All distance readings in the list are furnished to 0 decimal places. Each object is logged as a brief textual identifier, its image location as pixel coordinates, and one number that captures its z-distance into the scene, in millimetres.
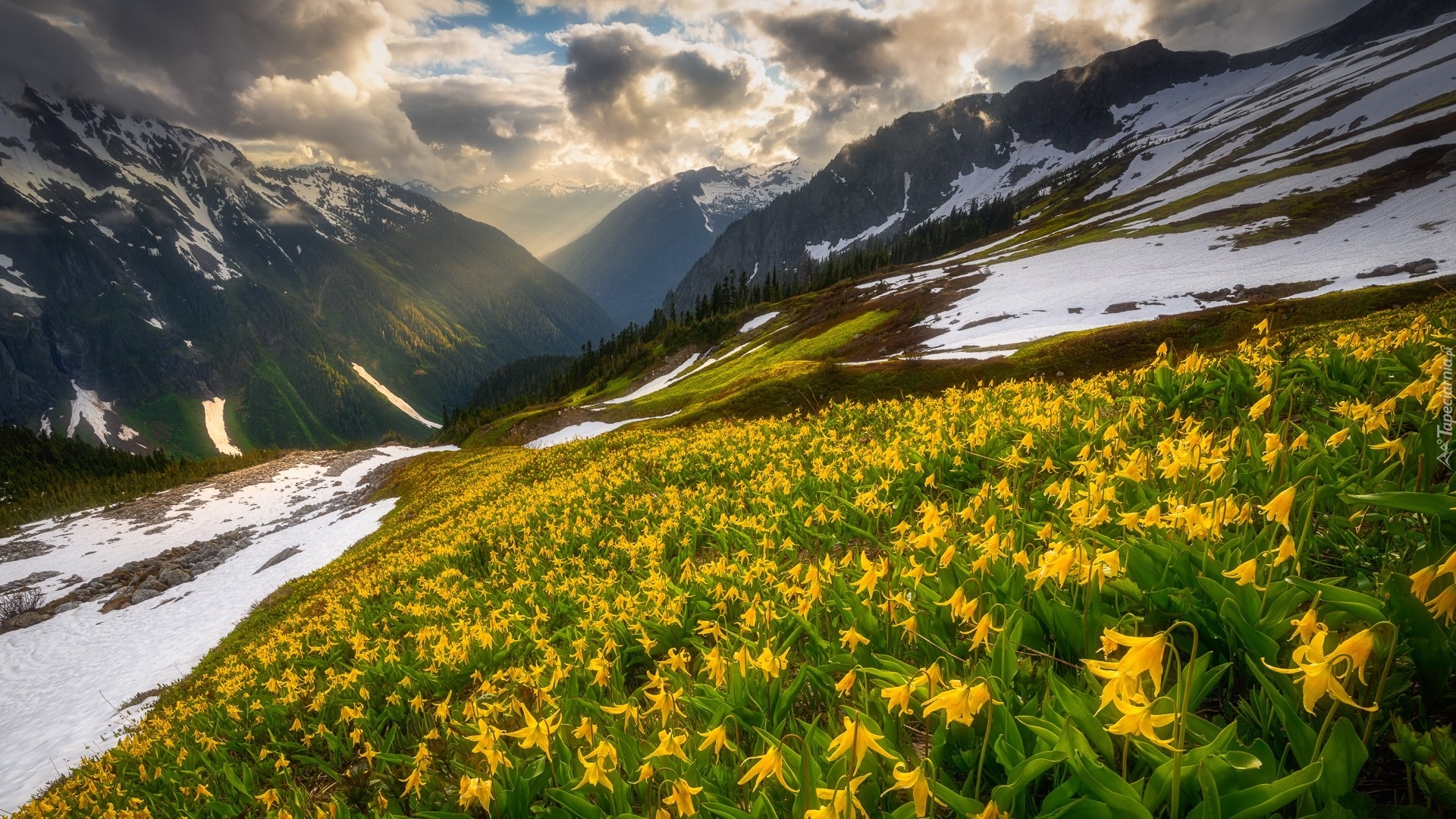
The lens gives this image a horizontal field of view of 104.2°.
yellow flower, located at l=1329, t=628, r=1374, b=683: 1480
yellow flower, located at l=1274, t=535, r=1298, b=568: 2318
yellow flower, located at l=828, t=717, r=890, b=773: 1977
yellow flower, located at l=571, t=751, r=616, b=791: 2648
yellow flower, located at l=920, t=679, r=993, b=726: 2051
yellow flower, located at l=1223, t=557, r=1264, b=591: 2230
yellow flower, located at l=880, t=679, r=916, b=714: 2289
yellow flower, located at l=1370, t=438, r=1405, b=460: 2889
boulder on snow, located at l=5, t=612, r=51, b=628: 30359
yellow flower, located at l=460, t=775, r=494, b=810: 2840
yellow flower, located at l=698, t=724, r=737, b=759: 2562
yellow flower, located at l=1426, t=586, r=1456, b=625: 1555
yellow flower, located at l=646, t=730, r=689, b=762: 2465
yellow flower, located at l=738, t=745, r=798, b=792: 2109
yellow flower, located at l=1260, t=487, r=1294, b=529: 2336
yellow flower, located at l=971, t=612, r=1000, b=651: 2518
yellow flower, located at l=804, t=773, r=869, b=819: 1829
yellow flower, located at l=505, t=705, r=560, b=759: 2842
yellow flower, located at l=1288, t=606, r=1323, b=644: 1791
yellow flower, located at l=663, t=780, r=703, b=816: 2209
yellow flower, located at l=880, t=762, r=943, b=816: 1833
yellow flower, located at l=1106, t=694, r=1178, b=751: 1643
